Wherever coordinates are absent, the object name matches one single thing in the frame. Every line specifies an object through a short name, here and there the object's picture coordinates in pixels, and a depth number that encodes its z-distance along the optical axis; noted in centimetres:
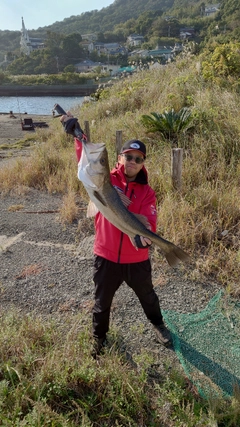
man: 256
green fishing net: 261
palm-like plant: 670
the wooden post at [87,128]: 867
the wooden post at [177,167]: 508
